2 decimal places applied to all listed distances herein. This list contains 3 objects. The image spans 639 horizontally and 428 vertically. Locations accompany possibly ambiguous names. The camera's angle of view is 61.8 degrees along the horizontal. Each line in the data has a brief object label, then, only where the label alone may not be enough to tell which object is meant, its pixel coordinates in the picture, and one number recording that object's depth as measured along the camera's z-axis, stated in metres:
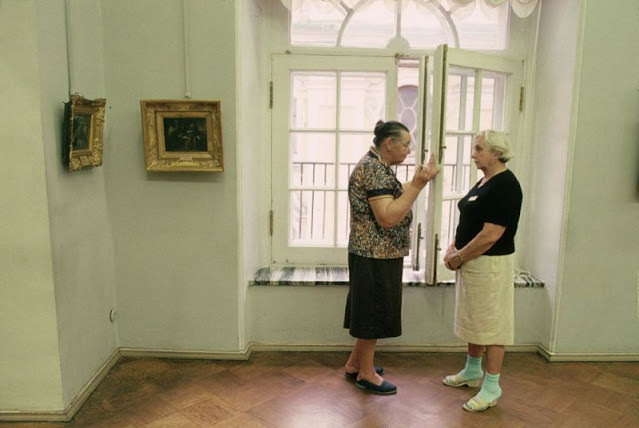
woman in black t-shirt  2.64
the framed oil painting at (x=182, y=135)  3.02
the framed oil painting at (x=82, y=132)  2.54
